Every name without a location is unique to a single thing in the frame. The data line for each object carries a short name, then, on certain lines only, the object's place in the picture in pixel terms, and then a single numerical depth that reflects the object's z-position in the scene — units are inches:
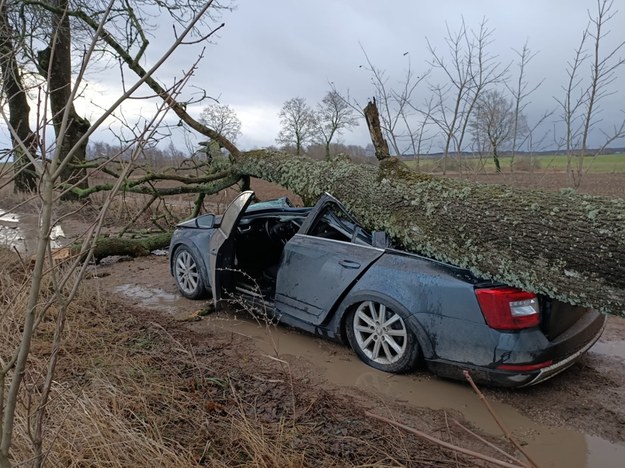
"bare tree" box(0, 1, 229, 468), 61.5
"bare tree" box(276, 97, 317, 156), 1921.5
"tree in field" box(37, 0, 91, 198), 449.7
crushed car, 132.4
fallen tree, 123.8
